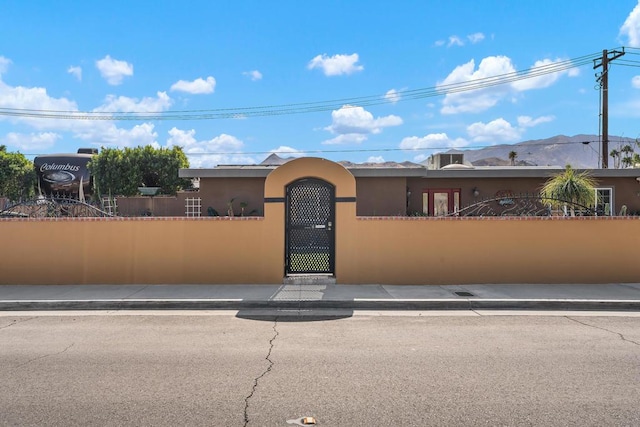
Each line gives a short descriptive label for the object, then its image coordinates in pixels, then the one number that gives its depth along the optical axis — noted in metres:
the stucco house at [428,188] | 18.66
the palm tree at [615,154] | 56.12
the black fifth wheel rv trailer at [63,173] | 36.50
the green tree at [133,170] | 33.53
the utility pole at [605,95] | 27.64
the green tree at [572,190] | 13.73
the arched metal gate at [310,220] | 10.71
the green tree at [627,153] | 50.72
